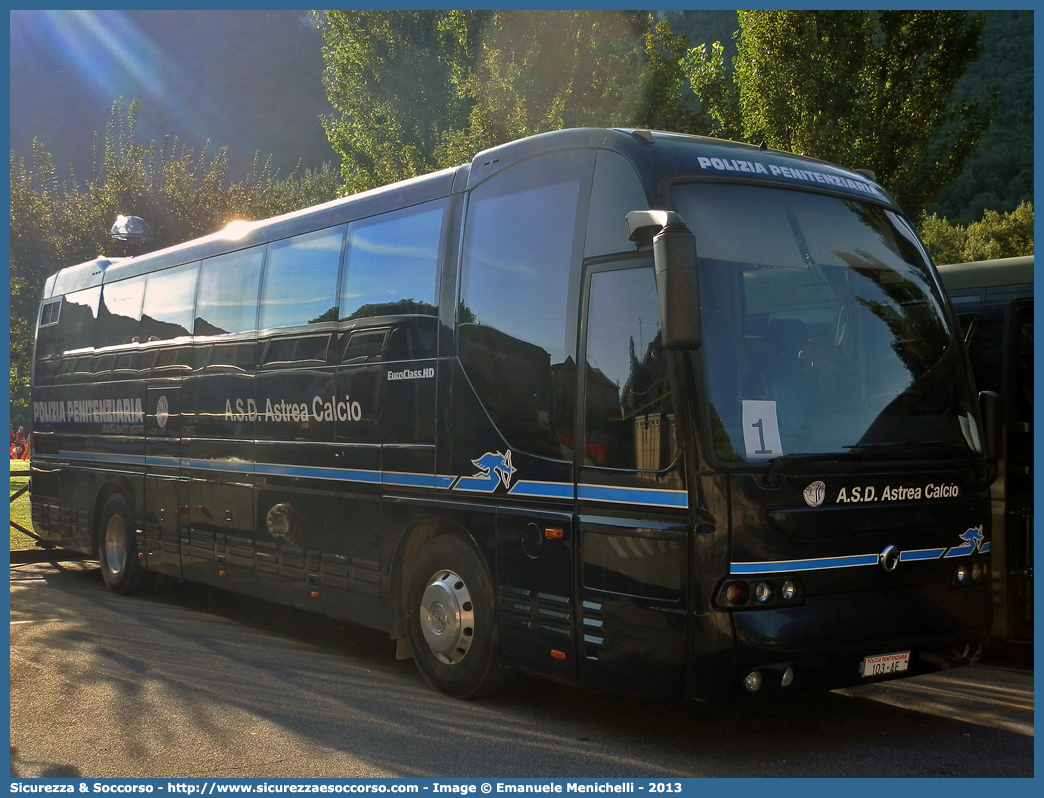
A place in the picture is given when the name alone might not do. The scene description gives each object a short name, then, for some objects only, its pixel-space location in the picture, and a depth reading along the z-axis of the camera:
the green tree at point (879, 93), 15.52
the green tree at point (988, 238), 38.69
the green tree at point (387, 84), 26.19
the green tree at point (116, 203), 28.52
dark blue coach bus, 5.97
